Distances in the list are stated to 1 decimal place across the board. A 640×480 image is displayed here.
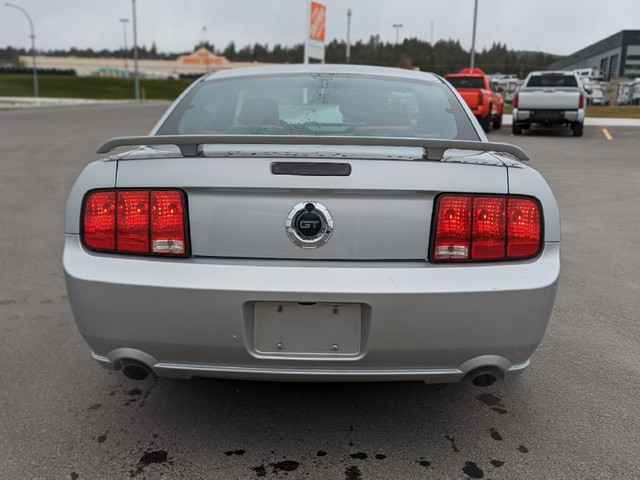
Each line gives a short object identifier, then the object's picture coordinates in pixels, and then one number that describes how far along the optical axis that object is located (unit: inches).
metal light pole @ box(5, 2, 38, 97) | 2112.8
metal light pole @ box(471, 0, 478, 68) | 1307.0
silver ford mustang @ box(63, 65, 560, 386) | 83.1
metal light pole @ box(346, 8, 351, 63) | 1887.3
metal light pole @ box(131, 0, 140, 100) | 2106.2
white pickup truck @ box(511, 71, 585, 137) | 666.8
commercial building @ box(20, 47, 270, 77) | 4734.3
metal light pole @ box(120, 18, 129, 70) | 4982.3
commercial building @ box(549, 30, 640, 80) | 2507.3
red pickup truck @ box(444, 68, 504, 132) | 676.7
